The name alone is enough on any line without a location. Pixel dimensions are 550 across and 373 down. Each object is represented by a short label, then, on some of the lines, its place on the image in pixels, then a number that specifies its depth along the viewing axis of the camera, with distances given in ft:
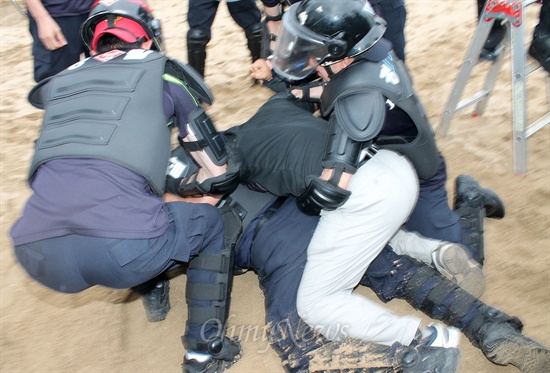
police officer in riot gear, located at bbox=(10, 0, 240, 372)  6.47
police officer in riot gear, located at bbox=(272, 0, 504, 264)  7.22
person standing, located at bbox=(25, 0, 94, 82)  10.16
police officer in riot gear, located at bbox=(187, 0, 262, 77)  13.10
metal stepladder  10.19
